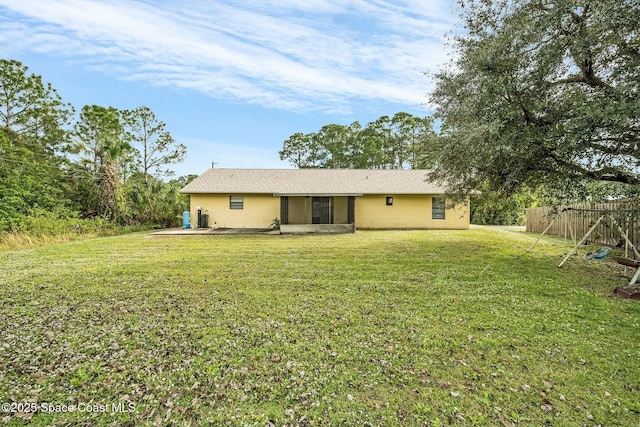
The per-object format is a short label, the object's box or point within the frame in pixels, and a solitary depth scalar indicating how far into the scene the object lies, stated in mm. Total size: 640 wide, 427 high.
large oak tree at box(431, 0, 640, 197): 5984
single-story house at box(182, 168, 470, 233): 18734
